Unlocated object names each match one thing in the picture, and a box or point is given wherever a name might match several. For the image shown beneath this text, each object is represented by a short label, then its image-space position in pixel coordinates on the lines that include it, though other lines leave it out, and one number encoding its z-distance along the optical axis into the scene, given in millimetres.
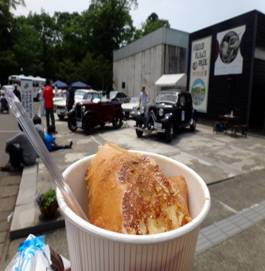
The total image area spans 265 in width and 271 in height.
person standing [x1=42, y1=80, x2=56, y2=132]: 8281
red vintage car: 8641
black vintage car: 7520
